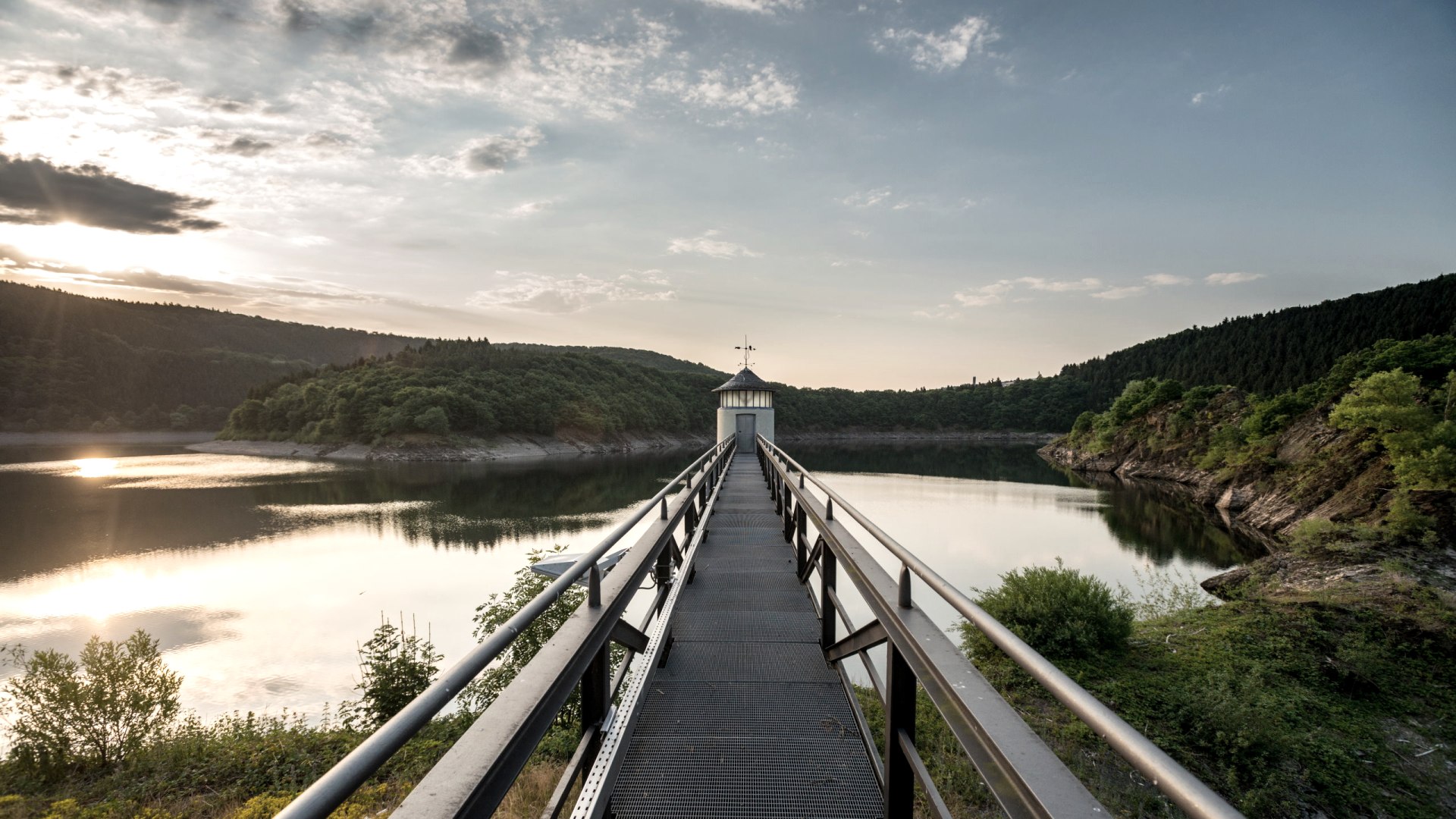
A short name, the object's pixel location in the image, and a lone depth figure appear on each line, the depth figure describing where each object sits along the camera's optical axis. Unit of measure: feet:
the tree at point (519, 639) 47.78
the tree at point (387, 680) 44.34
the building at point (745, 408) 90.07
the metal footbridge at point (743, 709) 5.80
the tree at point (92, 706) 39.29
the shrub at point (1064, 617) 43.14
